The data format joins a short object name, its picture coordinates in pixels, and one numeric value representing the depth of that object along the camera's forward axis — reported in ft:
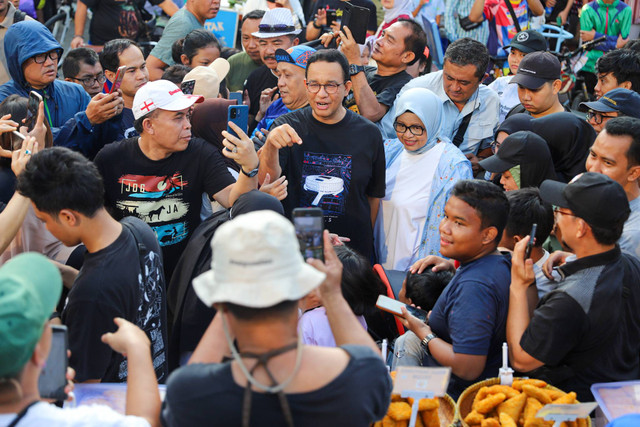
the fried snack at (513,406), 7.18
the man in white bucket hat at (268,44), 17.62
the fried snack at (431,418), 7.30
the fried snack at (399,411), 7.14
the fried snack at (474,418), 7.13
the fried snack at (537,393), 7.16
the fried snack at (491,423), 7.01
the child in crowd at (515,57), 17.40
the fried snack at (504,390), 7.32
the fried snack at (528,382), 7.47
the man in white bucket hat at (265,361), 4.82
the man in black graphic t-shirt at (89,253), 7.31
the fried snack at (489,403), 7.20
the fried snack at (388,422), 7.22
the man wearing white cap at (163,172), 10.69
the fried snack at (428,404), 7.23
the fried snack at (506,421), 6.97
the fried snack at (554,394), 7.24
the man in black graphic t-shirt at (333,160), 12.04
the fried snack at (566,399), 6.93
